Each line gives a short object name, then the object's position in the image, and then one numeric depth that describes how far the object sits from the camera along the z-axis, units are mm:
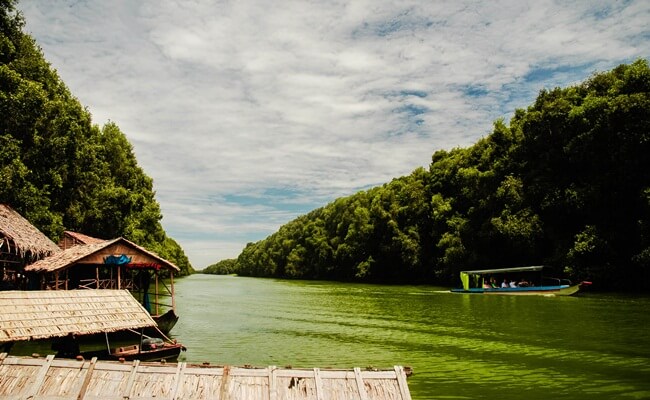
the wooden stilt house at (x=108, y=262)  21500
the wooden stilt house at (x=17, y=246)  22922
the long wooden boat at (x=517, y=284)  35844
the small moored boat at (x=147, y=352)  15653
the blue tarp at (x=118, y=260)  22516
